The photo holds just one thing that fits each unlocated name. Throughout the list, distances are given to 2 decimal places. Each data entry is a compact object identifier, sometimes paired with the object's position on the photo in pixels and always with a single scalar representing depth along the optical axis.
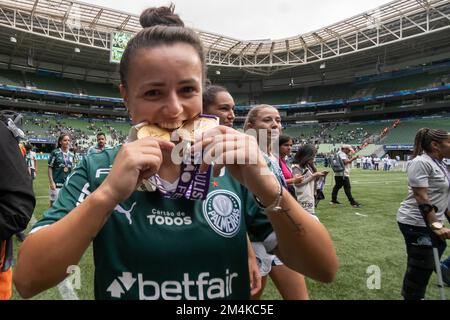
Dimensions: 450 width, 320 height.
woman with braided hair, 3.07
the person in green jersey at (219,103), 3.12
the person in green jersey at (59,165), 7.18
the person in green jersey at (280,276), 2.65
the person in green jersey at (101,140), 7.19
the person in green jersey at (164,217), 0.91
